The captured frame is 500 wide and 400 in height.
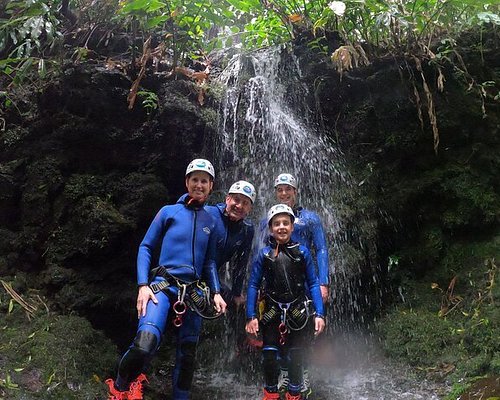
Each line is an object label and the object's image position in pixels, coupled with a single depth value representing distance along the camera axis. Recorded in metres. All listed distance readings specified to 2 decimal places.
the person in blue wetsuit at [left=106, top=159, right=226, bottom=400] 3.48
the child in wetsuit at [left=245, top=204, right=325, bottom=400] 3.92
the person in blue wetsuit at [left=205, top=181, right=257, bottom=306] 4.32
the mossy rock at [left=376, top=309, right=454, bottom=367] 4.70
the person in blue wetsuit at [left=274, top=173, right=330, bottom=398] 4.43
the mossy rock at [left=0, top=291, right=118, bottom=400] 3.69
